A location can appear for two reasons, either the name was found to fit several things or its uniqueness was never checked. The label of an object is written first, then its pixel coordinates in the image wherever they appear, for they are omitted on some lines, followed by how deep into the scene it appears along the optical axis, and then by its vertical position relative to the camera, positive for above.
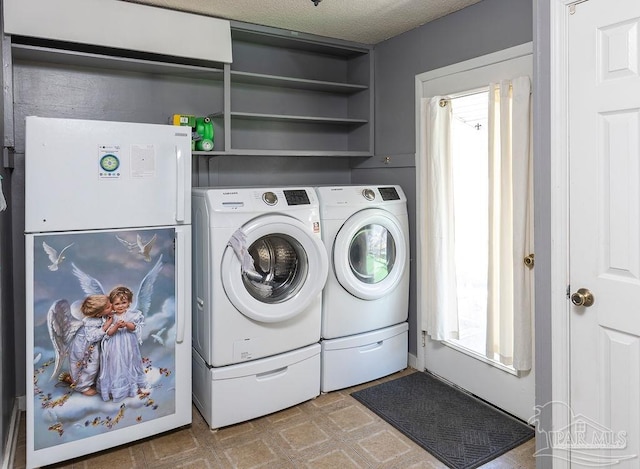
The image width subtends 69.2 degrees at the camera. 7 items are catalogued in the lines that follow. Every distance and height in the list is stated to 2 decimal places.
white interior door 1.61 +0.02
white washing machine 2.49 -0.35
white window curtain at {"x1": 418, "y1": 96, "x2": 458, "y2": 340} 2.94 +0.13
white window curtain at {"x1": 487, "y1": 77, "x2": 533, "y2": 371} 2.44 +0.07
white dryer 2.89 -0.30
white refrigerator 2.09 -0.20
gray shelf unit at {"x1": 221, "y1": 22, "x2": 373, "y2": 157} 3.25 +1.09
